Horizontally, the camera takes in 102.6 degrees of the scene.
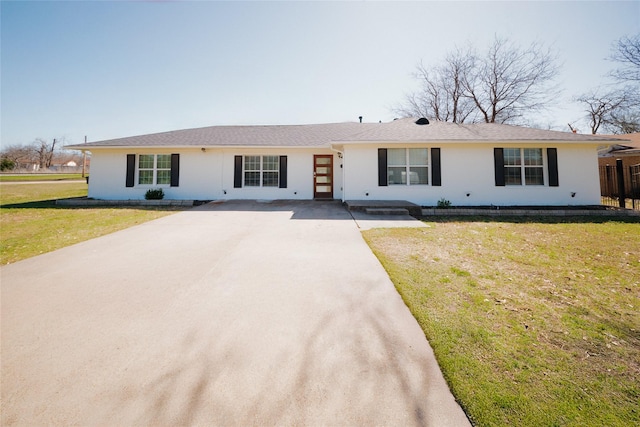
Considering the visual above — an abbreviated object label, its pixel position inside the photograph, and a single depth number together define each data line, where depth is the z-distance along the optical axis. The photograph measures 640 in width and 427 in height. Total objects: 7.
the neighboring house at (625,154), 14.05
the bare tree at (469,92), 22.64
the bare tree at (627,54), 13.87
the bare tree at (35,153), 61.25
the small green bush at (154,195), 12.04
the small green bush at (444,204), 10.38
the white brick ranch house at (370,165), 10.63
